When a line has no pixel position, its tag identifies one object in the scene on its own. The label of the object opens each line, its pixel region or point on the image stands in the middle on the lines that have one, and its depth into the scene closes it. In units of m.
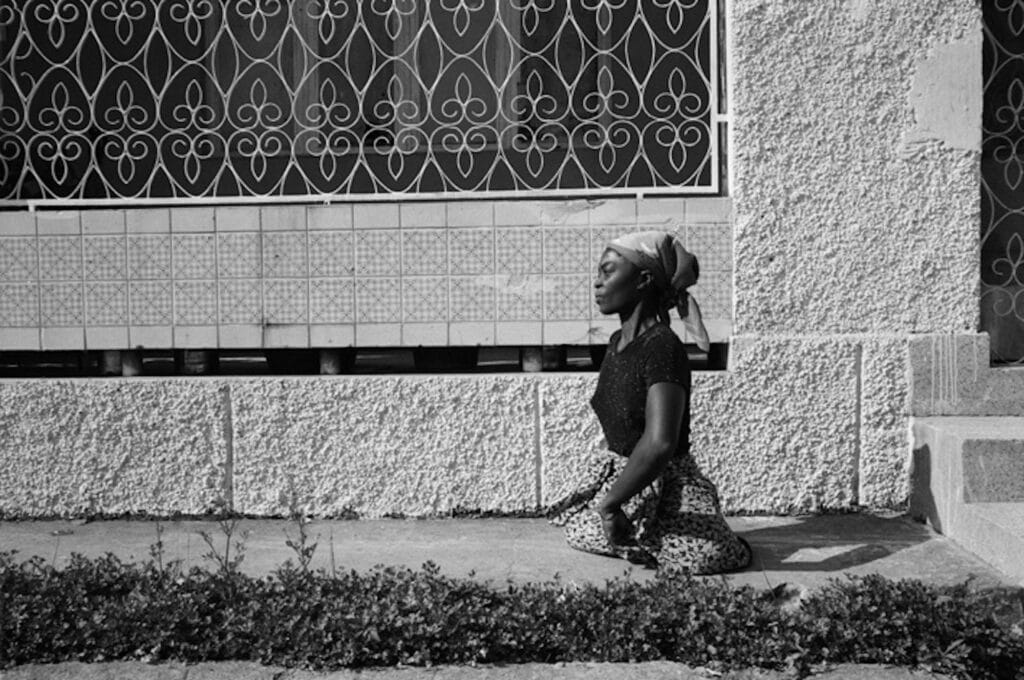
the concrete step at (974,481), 4.82
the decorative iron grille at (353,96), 6.00
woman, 4.60
